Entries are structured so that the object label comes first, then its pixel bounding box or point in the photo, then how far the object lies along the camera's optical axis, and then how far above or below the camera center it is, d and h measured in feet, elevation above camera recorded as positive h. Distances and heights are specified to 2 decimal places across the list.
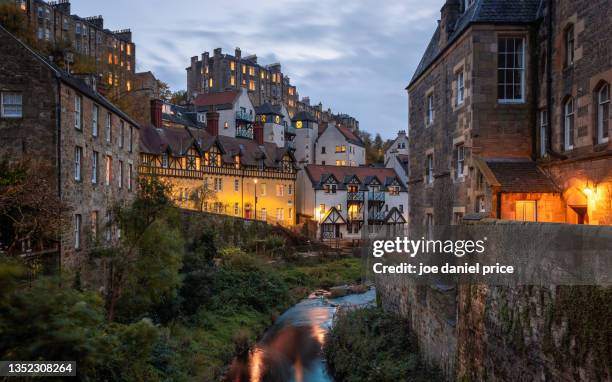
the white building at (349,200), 177.68 -2.50
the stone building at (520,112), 43.80 +8.33
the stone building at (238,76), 328.90 +78.41
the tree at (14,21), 115.32 +40.65
